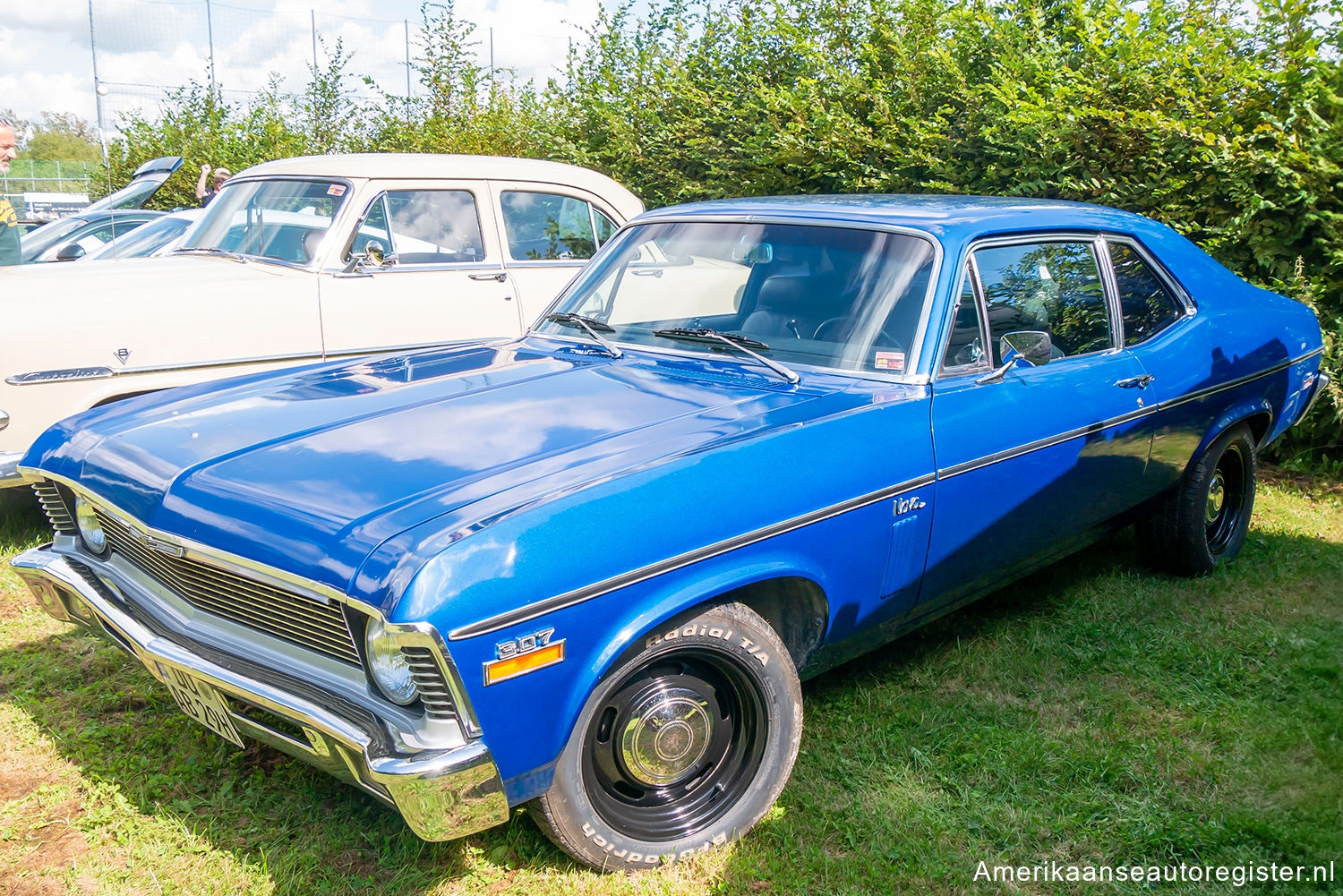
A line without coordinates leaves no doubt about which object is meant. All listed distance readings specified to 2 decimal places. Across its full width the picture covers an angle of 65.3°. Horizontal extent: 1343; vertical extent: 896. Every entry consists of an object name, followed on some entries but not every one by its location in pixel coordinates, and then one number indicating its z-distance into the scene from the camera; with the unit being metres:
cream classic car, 4.75
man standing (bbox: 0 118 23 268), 6.14
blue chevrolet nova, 2.19
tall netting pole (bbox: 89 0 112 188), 15.43
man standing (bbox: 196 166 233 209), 10.91
